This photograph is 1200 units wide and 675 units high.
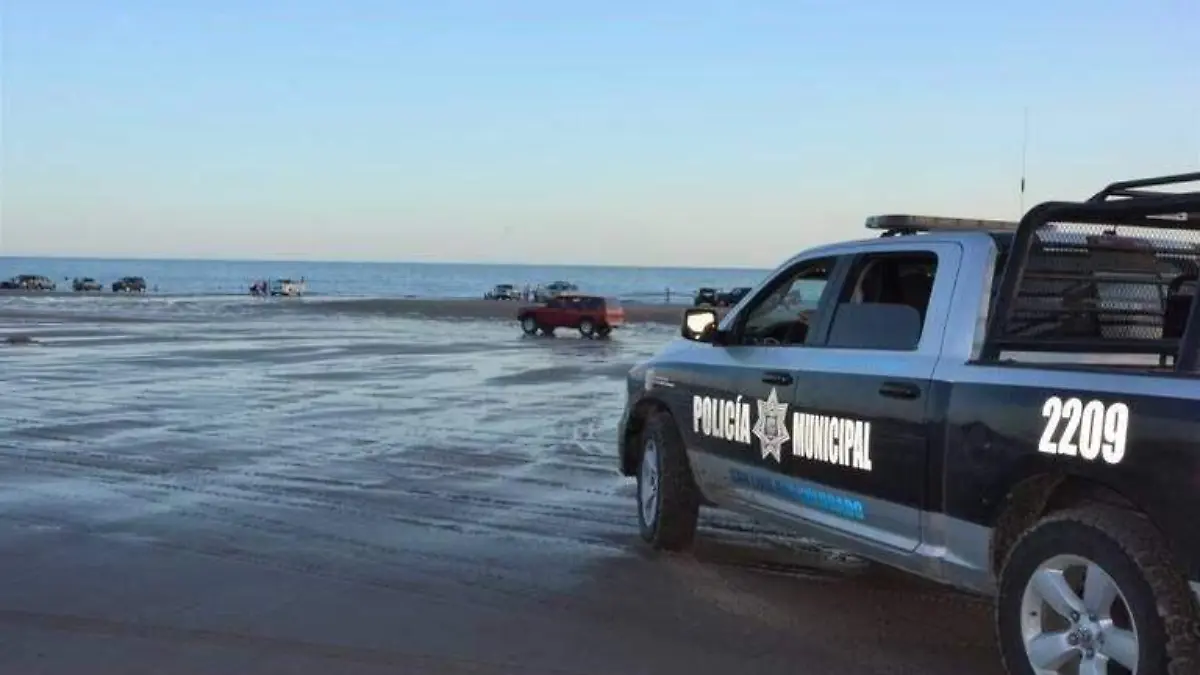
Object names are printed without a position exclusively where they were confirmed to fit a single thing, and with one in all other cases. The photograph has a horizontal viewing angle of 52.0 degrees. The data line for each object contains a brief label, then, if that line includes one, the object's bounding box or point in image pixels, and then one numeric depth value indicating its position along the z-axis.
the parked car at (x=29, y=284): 91.19
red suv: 38.81
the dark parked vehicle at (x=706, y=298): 60.29
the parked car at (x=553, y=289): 70.64
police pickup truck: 4.03
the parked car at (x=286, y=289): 88.31
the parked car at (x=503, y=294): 83.94
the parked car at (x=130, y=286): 90.19
